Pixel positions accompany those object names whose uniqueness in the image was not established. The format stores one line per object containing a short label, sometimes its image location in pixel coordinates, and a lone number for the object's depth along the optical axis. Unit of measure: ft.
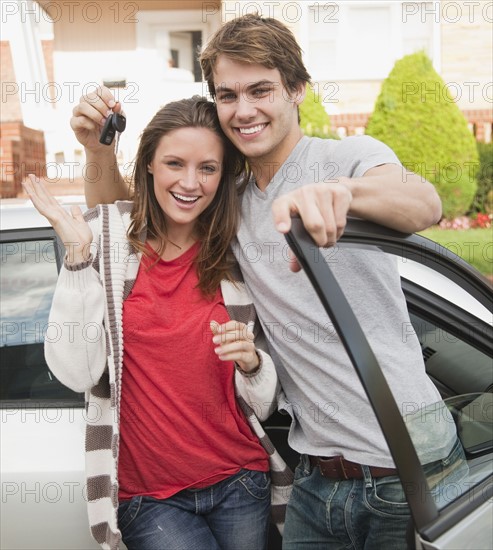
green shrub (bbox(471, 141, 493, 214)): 36.06
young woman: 6.41
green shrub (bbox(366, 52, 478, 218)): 34.76
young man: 5.91
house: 40.78
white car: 6.58
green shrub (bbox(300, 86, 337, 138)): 34.35
